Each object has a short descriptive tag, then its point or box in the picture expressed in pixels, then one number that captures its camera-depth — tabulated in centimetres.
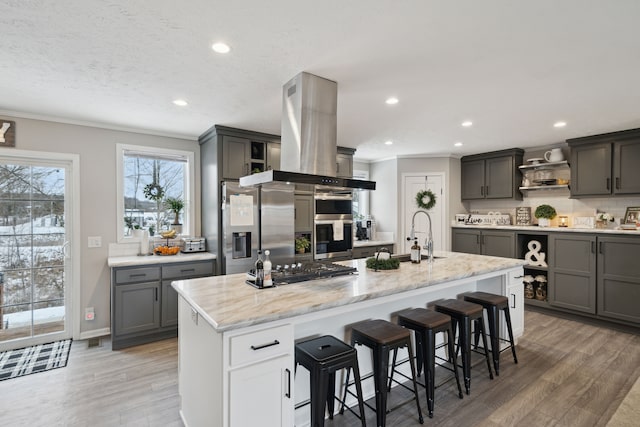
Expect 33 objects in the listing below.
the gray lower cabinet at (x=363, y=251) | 531
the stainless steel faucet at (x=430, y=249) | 329
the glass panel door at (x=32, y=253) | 340
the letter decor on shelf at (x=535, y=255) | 471
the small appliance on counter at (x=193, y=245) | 409
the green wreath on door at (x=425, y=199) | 572
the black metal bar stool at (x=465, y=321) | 254
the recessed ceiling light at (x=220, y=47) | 204
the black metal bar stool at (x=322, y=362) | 178
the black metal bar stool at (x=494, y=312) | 284
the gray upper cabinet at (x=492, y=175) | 521
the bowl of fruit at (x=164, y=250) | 390
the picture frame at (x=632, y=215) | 411
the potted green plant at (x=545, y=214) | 483
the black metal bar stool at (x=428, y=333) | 227
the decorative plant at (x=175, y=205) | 413
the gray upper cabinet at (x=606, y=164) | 399
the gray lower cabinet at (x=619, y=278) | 383
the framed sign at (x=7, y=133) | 331
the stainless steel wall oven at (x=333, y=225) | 471
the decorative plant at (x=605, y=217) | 437
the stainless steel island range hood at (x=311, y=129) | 245
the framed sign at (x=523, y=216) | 517
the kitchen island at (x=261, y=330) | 155
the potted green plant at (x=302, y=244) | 442
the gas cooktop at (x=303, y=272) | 228
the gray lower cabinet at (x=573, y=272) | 418
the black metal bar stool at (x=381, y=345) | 203
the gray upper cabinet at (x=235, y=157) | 394
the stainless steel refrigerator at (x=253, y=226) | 386
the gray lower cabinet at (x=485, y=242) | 495
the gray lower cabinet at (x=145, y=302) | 344
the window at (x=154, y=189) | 398
